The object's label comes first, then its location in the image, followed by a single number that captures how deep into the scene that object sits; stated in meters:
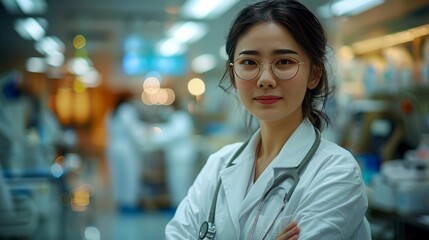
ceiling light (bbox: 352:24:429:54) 2.94
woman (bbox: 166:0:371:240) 1.26
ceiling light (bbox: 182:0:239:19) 5.12
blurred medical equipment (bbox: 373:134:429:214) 2.78
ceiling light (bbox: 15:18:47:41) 4.61
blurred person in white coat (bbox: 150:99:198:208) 5.80
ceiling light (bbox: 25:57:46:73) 4.39
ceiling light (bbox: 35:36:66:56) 4.74
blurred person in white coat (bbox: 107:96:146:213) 6.27
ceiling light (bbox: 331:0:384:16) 3.57
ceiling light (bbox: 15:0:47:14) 4.71
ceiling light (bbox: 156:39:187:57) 5.80
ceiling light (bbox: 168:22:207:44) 5.64
